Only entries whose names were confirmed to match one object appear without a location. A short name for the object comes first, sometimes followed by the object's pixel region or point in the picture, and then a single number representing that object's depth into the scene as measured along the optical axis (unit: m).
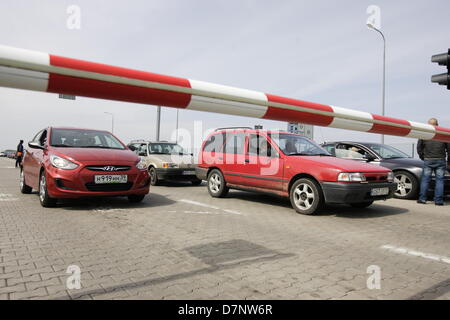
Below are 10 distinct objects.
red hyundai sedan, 6.19
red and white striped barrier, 1.68
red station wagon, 6.11
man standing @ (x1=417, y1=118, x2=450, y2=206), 8.09
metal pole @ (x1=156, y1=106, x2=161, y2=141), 27.62
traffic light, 3.86
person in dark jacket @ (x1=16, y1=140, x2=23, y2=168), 22.59
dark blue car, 8.99
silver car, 11.55
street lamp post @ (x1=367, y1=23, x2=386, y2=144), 19.50
